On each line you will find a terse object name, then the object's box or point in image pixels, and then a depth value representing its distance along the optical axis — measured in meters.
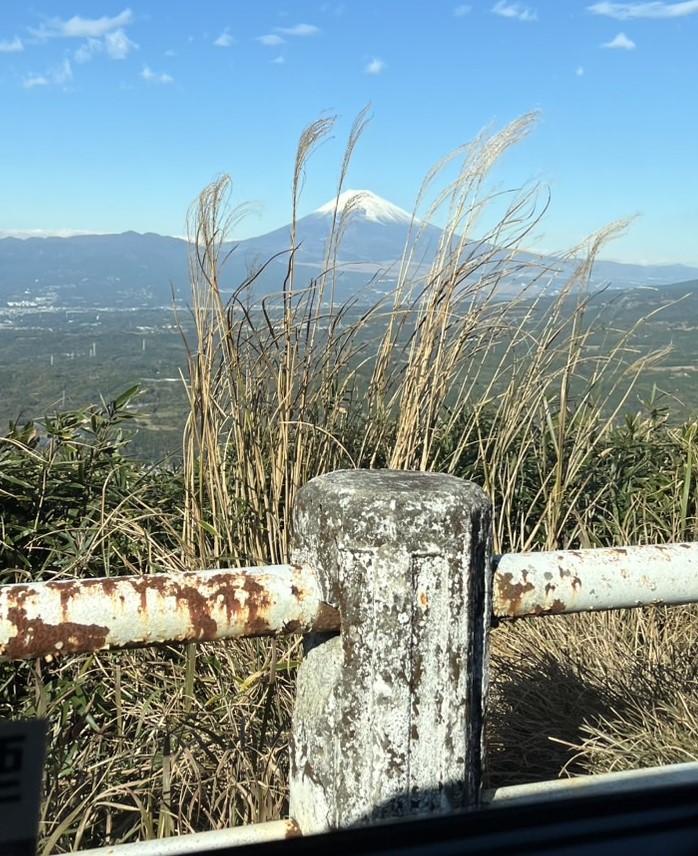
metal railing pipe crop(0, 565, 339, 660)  1.26
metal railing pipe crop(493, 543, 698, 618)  1.52
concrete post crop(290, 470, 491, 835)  1.36
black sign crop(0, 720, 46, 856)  0.71
